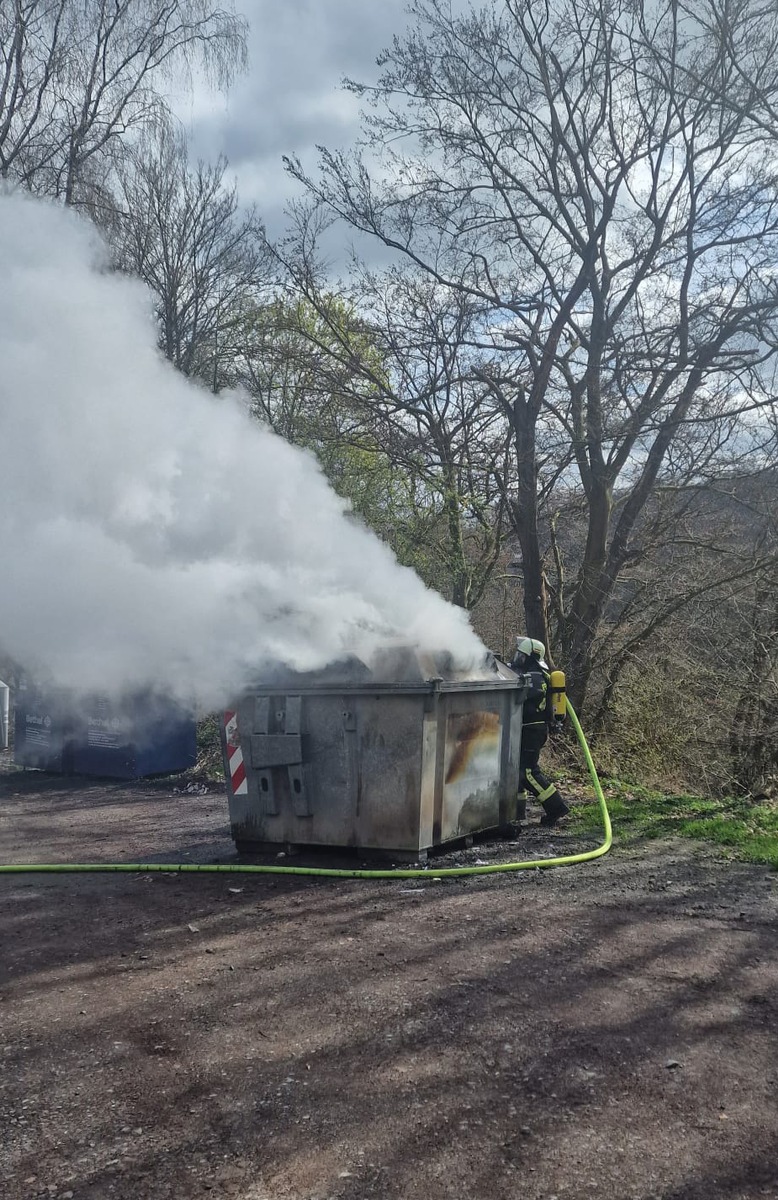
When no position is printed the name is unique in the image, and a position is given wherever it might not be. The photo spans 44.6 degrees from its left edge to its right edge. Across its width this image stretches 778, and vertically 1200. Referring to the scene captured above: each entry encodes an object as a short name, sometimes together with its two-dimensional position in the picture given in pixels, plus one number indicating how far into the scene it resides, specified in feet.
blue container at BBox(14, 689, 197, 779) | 43.55
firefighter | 27.55
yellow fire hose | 21.79
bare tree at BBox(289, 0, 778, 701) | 38.34
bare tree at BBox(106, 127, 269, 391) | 55.98
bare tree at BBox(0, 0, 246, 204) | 45.09
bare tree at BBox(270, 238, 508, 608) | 44.96
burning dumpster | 22.65
